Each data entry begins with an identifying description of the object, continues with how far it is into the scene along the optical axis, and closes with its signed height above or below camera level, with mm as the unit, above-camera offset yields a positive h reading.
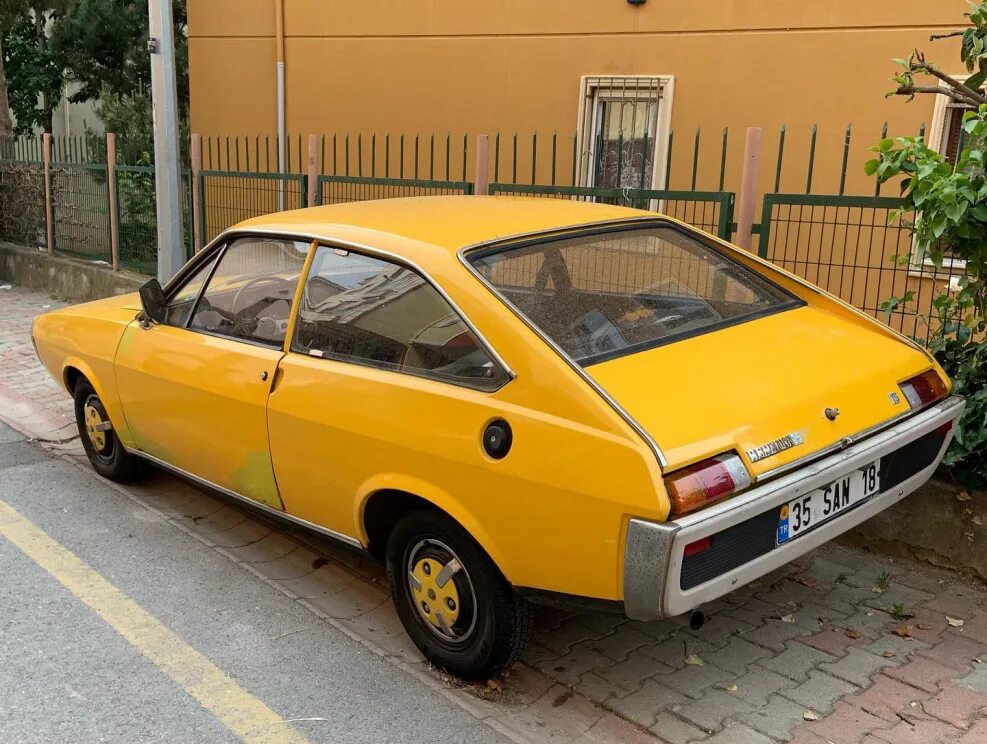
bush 3900 -143
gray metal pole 8484 +148
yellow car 2807 -751
